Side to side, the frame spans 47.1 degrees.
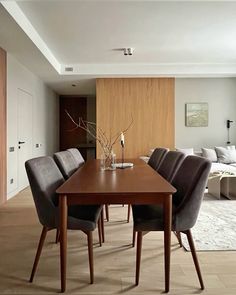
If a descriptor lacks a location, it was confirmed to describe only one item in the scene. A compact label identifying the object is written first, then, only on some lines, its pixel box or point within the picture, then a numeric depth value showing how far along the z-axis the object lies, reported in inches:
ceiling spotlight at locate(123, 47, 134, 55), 189.0
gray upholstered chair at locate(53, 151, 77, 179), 107.8
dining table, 67.0
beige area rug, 101.9
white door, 198.4
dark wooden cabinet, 390.6
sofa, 178.7
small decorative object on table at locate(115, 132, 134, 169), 118.6
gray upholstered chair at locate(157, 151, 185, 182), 99.0
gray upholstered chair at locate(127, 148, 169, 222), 131.9
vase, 114.6
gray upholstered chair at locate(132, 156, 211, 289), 74.3
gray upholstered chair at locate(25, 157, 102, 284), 75.9
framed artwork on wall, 272.7
